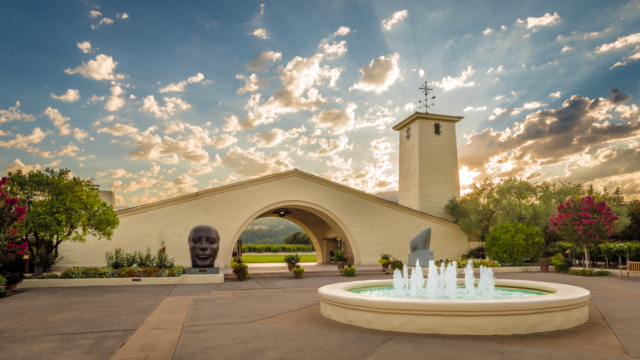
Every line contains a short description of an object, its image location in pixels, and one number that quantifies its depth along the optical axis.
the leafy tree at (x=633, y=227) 34.88
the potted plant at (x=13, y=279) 12.86
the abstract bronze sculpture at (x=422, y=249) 19.84
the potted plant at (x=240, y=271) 17.31
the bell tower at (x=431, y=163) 31.75
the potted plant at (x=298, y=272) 18.58
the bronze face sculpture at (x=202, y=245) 16.70
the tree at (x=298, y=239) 66.75
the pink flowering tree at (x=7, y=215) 11.64
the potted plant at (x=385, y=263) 21.14
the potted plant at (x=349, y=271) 18.83
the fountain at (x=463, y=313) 6.37
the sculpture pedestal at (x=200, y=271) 16.59
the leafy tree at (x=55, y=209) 15.48
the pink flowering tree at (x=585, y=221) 19.22
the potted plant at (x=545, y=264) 22.05
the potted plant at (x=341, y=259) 21.81
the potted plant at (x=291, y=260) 20.33
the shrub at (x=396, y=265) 20.11
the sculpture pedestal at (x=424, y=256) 19.83
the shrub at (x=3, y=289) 11.74
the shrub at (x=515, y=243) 23.31
